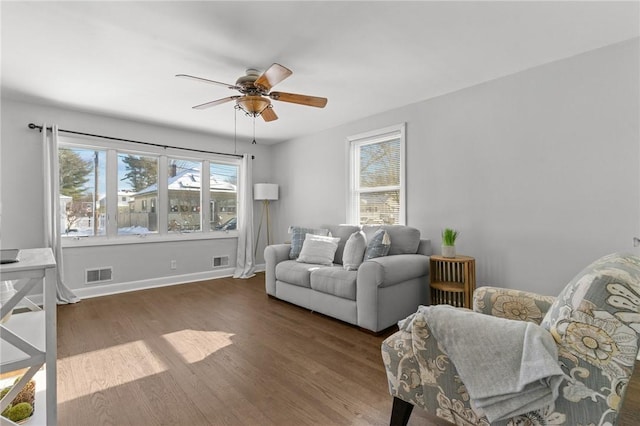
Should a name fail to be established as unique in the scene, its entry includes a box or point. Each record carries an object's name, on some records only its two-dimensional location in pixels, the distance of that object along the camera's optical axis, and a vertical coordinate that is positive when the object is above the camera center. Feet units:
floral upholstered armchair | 3.38 -1.62
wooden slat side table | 9.70 -2.20
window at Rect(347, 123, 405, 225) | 13.08 +1.51
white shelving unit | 3.26 -1.43
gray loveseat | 9.29 -2.38
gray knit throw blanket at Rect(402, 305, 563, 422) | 3.51 -1.76
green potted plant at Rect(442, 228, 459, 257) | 10.12 -1.06
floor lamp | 18.20 +1.16
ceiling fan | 9.01 +3.32
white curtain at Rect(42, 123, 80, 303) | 12.34 +0.40
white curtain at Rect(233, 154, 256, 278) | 17.95 -0.76
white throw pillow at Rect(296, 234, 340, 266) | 12.32 -1.52
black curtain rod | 12.35 +3.31
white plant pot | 10.11 -1.28
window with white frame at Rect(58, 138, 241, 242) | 13.61 +1.03
